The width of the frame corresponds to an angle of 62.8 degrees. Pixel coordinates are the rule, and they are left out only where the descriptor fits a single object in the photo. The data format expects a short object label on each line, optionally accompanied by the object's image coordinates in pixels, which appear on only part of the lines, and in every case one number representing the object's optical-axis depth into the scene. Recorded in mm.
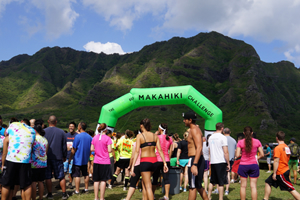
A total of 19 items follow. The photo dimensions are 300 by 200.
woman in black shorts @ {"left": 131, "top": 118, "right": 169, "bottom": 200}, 4961
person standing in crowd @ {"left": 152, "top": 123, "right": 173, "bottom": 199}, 6423
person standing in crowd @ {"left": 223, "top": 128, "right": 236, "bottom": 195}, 7676
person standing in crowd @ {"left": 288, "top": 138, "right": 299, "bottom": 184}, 9648
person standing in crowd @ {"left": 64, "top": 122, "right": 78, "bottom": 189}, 7988
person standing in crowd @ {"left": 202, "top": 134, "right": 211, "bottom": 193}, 7387
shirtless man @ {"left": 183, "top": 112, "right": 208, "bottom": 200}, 4652
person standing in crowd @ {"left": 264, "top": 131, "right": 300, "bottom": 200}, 5664
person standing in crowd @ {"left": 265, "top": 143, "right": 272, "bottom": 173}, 13175
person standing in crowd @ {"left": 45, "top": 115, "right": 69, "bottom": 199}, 6184
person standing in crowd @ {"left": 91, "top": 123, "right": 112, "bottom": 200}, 6230
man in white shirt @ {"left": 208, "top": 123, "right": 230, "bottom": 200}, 5637
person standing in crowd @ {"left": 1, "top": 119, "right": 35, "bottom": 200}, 4715
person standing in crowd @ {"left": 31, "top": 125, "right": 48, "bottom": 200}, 5535
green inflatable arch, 10945
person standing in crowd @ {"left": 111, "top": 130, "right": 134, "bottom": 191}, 8203
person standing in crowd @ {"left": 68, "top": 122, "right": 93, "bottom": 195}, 6797
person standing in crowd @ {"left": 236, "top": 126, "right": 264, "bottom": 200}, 5516
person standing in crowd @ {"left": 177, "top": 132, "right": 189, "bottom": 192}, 7679
